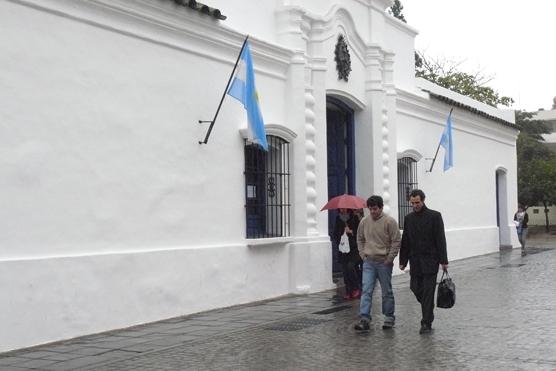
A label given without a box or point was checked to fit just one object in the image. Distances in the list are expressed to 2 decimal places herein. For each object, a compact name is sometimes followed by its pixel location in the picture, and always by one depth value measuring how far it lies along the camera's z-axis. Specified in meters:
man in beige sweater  9.27
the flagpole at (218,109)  10.93
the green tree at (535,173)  40.38
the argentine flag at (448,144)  19.27
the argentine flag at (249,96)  11.09
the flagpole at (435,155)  19.35
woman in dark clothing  12.27
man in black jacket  9.03
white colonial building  8.40
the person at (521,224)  24.62
